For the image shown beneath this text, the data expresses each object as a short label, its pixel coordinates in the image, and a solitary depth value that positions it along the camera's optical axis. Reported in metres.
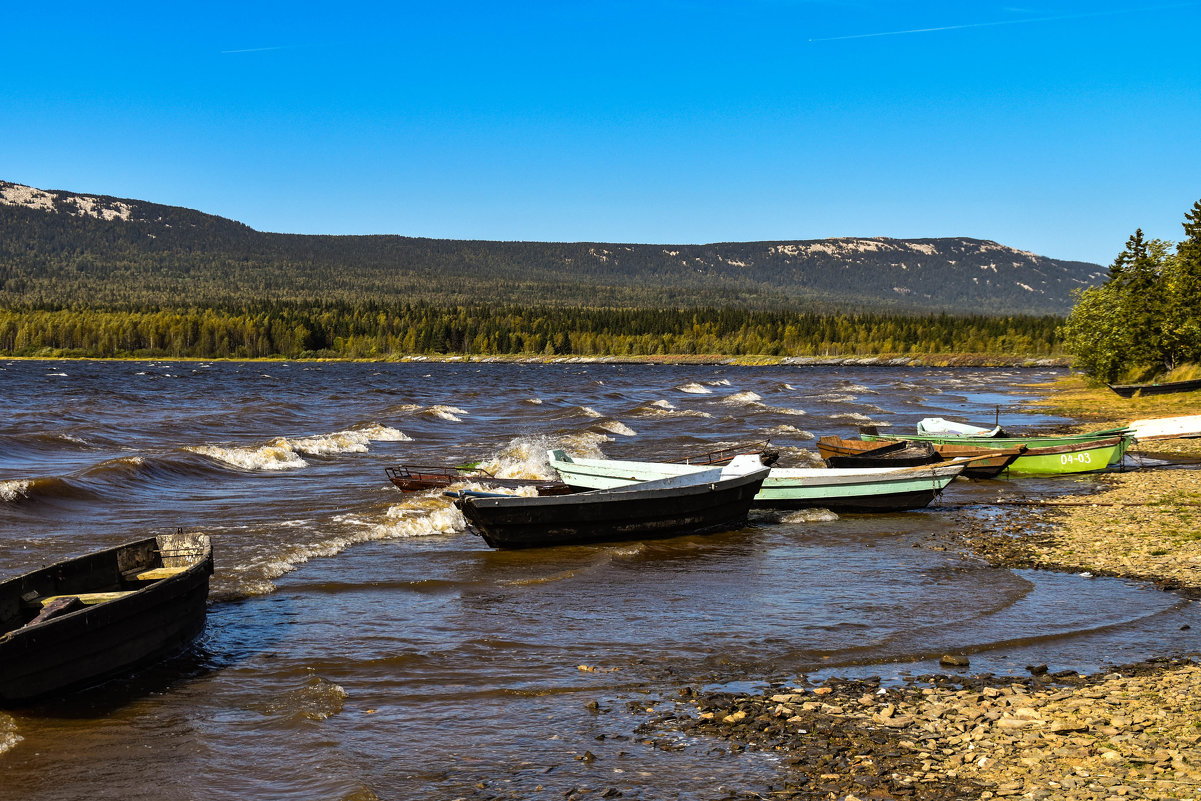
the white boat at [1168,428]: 37.59
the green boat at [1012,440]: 30.97
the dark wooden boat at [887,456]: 28.25
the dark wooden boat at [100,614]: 10.34
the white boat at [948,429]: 33.75
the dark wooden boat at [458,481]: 23.50
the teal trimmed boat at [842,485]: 23.72
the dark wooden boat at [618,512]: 19.23
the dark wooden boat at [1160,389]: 52.06
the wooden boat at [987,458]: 30.02
